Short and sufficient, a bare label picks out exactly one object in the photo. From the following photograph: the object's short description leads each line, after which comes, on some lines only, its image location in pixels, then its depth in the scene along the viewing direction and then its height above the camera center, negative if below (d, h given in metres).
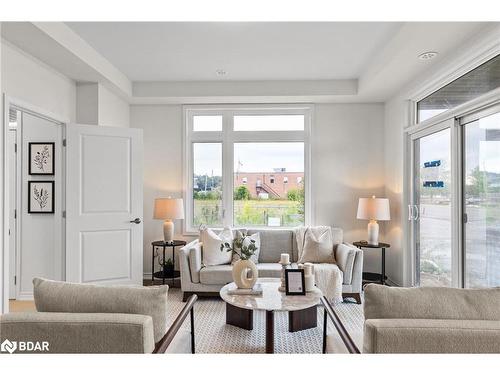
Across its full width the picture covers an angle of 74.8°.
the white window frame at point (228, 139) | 4.62 +0.74
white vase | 2.75 -0.70
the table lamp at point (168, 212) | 4.08 -0.26
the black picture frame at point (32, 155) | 3.77 +0.42
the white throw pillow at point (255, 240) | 3.93 -0.61
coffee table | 2.30 -0.84
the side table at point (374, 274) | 3.92 -1.05
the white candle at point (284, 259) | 2.95 -0.62
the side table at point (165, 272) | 4.08 -1.05
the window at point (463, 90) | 2.58 +0.92
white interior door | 3.56 -0.15
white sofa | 3.58 -0.90
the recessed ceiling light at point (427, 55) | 2.96 +1.24
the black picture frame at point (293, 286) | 2.62 -0.75
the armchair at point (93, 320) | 1.32 -0.53
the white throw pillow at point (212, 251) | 3.79 -0.70
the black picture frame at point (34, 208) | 3.79 -0.11
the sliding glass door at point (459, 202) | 2.61 -0.11
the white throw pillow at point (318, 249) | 3.81 -0.69
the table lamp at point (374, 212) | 3.96 -0.27
